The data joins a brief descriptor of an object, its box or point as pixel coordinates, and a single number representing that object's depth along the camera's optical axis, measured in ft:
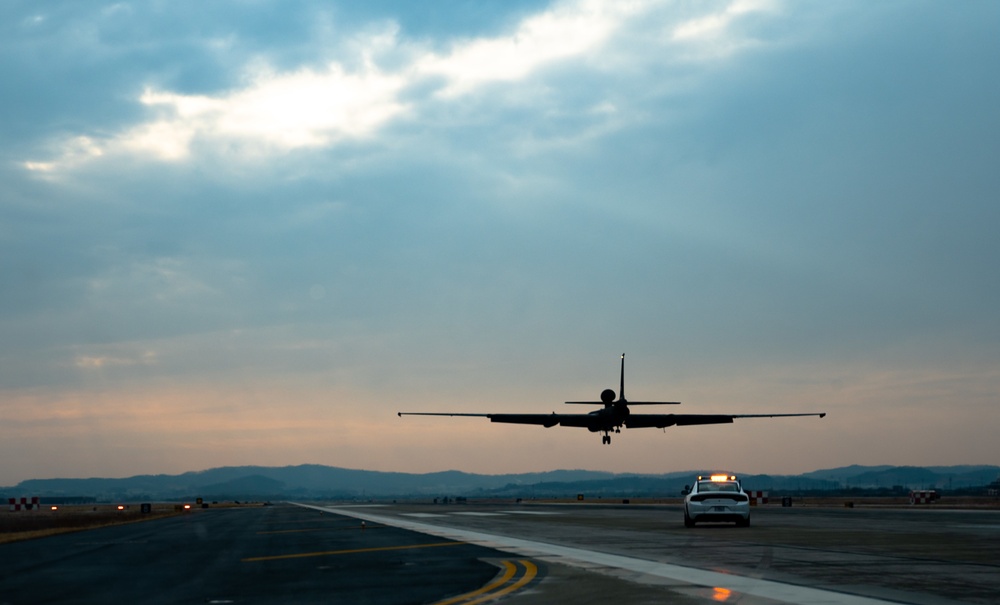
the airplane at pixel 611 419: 251.39
